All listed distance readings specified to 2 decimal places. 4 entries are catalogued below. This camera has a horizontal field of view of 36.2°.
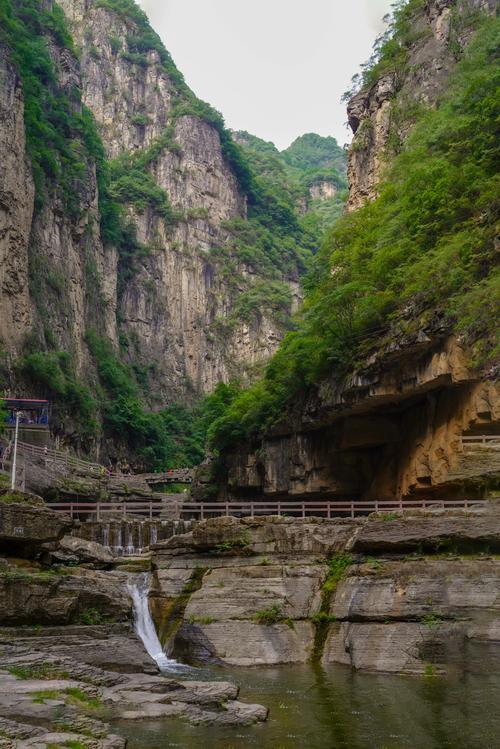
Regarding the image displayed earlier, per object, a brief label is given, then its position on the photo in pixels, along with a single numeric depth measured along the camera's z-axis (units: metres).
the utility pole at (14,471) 34.78
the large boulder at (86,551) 26.28
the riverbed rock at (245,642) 22.38
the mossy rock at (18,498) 21.18
